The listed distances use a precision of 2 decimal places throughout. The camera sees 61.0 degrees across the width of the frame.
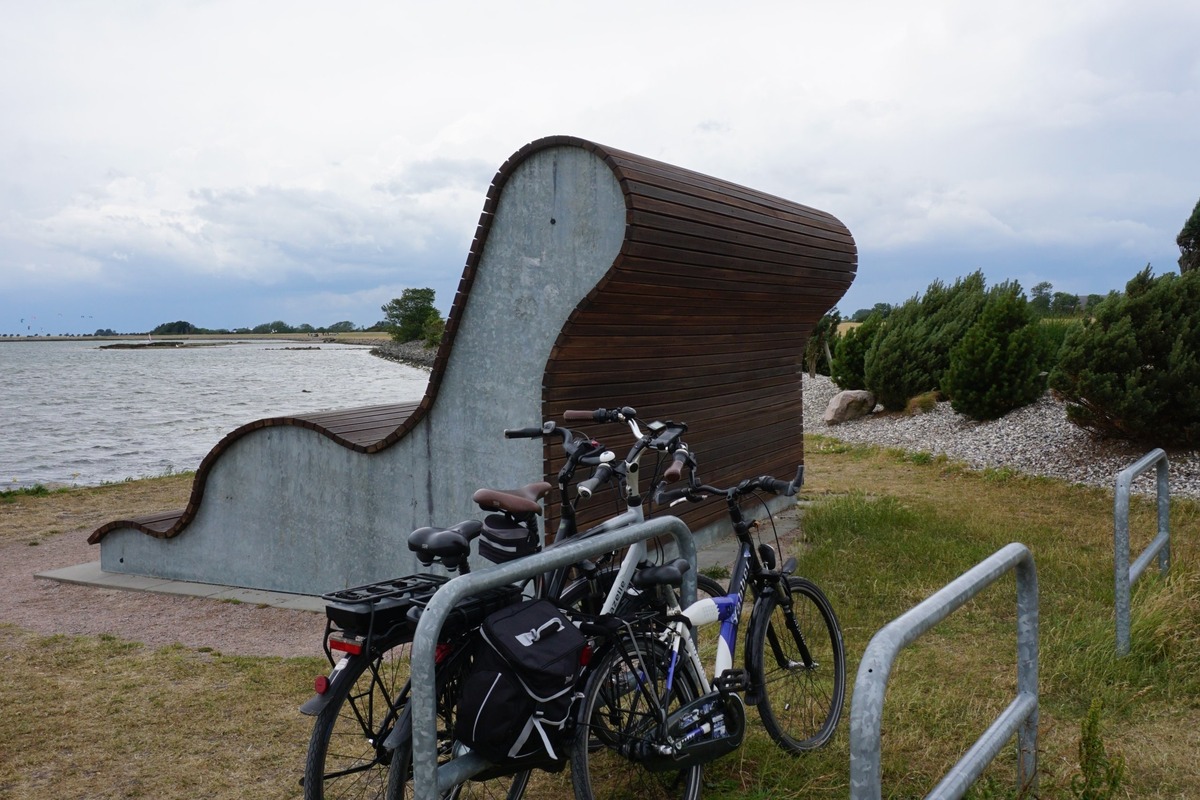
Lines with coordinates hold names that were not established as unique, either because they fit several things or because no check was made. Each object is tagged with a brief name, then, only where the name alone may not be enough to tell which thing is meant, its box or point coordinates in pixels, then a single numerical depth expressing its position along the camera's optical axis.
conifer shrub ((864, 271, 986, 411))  17.72
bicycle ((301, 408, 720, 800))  2.88
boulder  18.16
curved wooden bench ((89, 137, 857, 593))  6.10
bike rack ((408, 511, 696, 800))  2.43
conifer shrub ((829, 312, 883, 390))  20.09
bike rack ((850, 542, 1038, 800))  2.06
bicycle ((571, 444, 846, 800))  3.22
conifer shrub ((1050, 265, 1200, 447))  11.13
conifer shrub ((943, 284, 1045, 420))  14.75
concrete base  6.94
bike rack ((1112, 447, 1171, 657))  4.99
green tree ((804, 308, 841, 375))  25.11
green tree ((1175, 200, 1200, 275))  27.73
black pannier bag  2.85
